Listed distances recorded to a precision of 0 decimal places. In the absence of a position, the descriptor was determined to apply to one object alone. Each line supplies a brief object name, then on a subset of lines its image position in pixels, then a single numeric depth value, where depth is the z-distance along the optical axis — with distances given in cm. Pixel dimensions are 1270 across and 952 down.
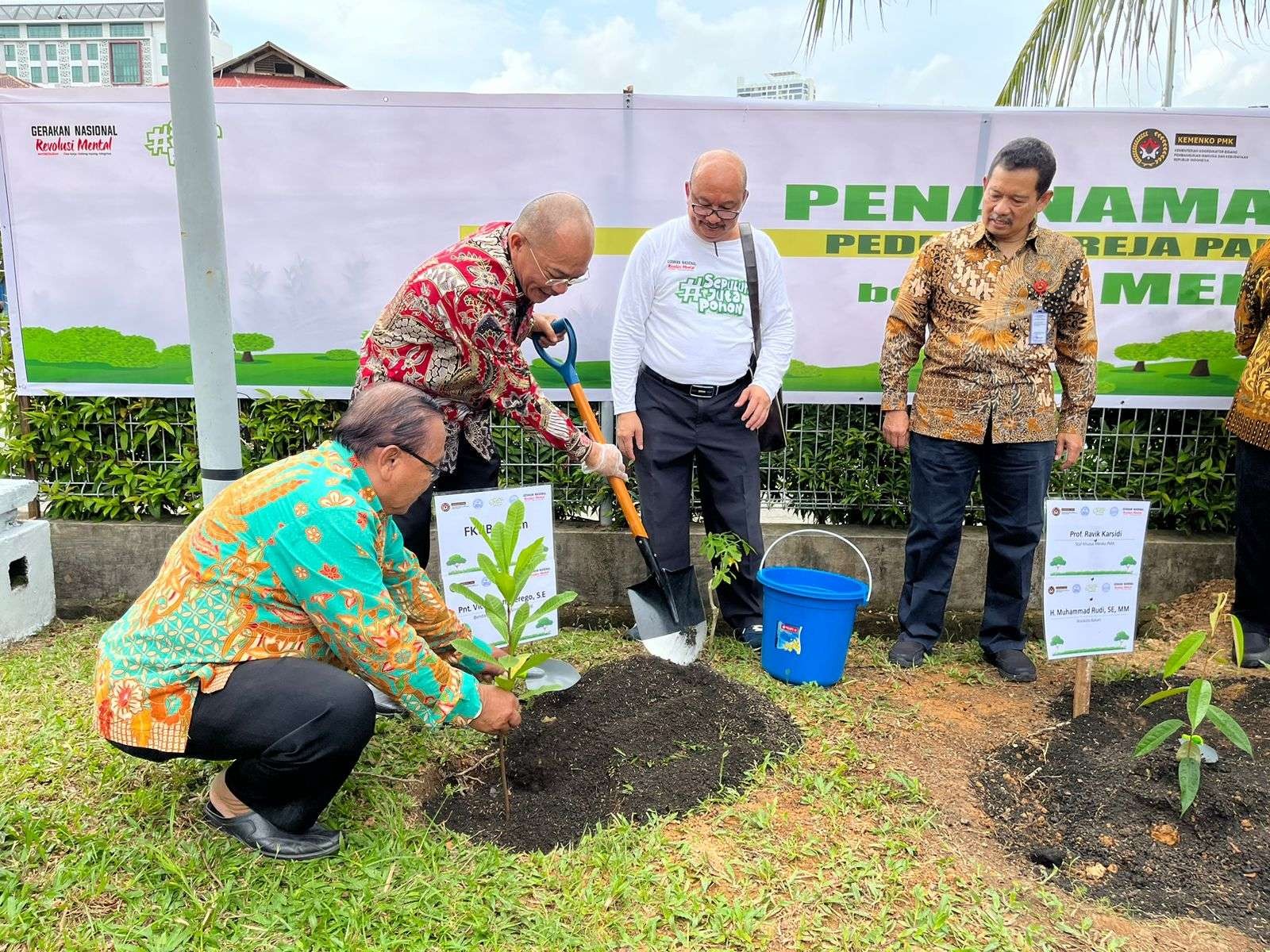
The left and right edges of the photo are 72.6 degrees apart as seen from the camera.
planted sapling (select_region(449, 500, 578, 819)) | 255
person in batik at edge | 370
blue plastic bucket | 339
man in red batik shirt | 288
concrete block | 391
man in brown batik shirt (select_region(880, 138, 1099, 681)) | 346
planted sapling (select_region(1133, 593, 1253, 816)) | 240
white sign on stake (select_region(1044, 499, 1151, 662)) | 316
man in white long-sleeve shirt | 358
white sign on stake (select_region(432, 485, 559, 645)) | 333
